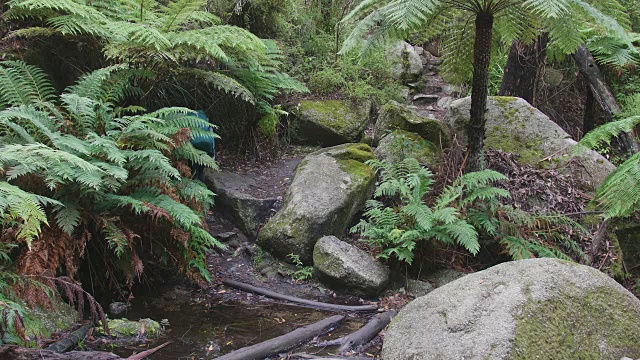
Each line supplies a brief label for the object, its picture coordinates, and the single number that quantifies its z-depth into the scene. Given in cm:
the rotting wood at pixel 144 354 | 299
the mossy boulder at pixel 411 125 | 605
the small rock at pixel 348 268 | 435
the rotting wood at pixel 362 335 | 344
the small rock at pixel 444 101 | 909
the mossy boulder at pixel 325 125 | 676
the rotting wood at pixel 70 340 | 290
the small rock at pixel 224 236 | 505
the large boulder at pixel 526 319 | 272
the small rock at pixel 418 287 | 450
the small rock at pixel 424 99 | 938
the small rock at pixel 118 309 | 364
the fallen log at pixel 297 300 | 414
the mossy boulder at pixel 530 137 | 560
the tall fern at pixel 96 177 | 316
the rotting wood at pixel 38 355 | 257
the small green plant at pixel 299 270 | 461
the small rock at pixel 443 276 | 460
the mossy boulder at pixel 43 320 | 275
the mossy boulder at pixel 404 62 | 949
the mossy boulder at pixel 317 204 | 480
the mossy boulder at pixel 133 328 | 332
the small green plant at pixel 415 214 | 438
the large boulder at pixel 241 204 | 523
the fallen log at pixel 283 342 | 314
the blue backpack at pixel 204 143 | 482
